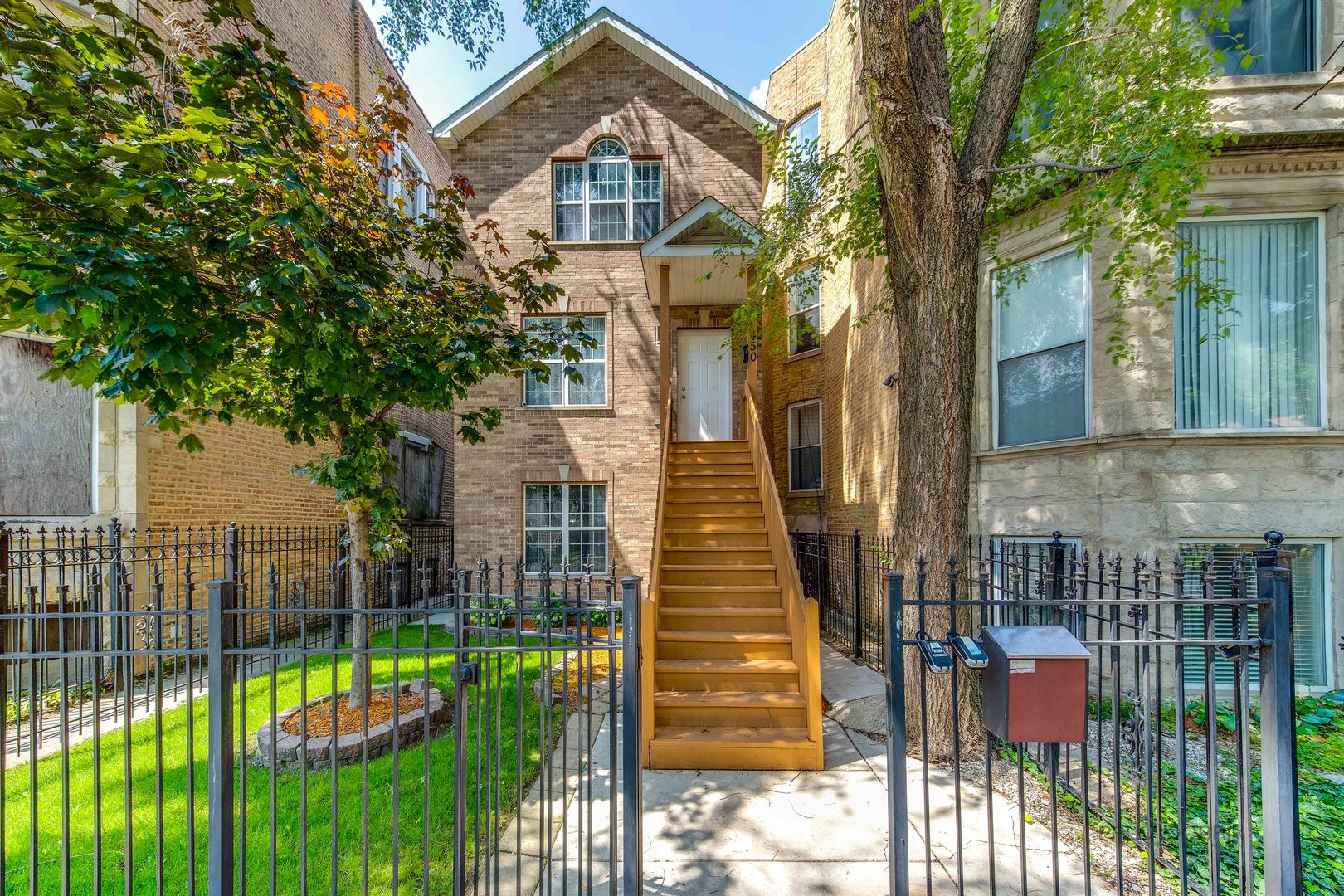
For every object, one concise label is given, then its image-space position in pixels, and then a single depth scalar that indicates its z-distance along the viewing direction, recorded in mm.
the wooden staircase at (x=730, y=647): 4309
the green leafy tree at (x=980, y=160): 4188
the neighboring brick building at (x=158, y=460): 6367
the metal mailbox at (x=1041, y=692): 2566
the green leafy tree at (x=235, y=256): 2795
